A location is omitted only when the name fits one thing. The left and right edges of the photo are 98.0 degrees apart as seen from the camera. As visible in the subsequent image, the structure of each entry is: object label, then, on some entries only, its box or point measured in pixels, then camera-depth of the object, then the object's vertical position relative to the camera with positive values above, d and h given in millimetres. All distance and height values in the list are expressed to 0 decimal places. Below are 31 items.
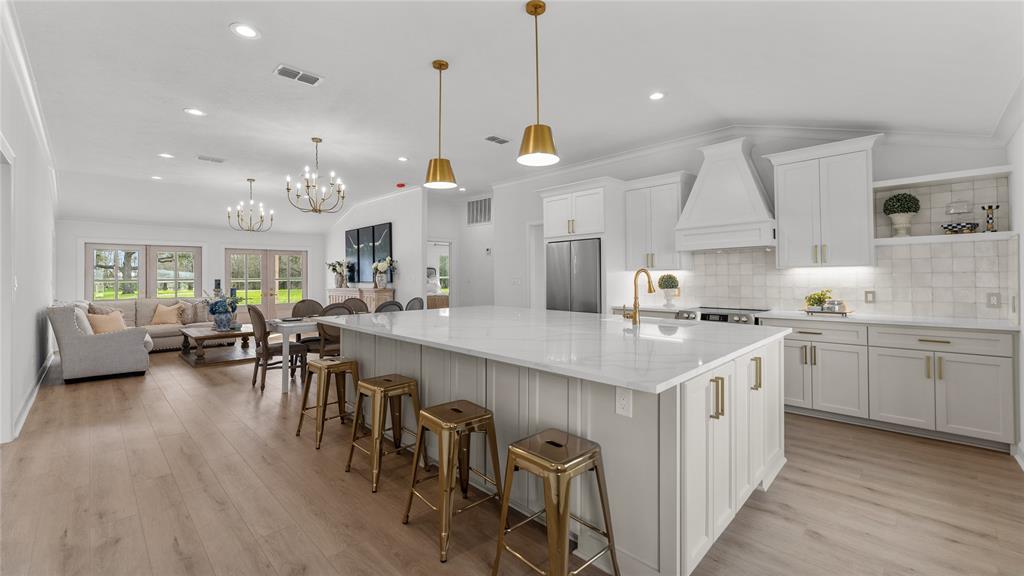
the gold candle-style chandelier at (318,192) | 5160 +1759
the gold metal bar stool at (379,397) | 2570 -638
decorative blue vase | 6496 -438
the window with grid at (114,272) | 8281 +389
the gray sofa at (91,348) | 5129 -665
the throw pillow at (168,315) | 7711 -392
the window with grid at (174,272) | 8938 +420
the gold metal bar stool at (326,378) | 3209 -653
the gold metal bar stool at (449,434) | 1975 -675
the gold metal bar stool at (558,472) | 1618 -684
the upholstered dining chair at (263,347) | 4977 -636
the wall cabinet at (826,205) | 3742 +744
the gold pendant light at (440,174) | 3092 +815
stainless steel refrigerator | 5281 +189
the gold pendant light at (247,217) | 8916 +1557
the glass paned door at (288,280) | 10555 +288
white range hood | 4228 +824
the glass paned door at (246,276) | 9852 +367
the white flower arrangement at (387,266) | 8336 +478
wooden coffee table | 6258 -929
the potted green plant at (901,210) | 3656 +658
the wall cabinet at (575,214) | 5219 +952
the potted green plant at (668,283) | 4973 +81
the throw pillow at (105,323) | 5824 -408
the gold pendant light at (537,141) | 2480 +838
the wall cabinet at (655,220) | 4910 +801
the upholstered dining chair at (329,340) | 4828 -535
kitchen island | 1707 -541
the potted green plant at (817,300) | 4078 -96
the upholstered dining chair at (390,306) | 6098 -201
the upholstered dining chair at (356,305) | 5910 -179
